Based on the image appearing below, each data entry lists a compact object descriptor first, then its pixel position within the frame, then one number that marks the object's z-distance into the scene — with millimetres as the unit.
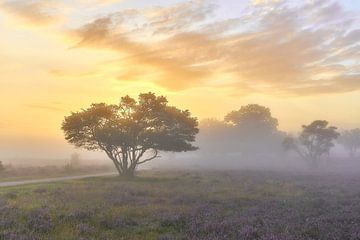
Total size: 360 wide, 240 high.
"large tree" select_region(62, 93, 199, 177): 51688
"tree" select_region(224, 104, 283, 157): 138875
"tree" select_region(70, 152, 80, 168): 113462
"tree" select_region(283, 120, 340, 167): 89688
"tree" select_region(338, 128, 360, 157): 142912
